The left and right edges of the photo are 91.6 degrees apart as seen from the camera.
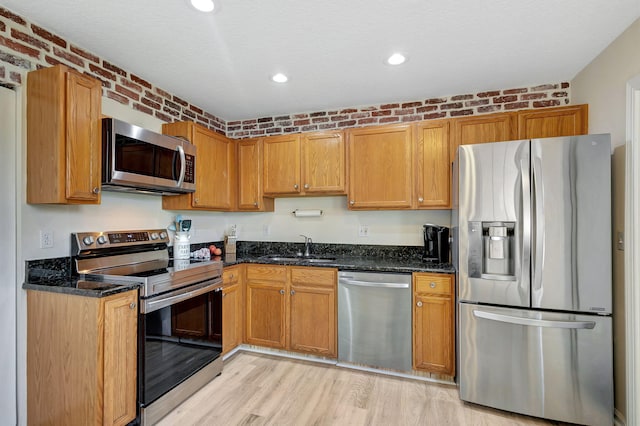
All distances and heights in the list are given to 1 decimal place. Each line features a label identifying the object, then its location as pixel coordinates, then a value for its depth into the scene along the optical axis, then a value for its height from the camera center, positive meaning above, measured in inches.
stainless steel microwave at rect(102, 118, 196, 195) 79.9 +15.7
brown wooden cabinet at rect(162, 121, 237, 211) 111.2 +17.0
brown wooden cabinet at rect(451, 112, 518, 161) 102.2 +28.2
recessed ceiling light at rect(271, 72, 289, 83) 97.6 +43.5
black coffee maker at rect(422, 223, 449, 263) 110.7 -10.6
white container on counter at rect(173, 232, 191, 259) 110.7 -11.8
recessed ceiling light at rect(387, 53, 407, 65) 85.4 +43.5
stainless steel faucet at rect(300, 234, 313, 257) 132.9 -14.0
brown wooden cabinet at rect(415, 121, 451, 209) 107.7 +16.8
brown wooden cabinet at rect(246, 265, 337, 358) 109.7 -34.6
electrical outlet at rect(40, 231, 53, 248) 75.4 -6.1
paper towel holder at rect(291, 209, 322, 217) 134.0 +0.3
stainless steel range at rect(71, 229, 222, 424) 76.6 -26.5
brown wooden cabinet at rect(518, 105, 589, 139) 94.7 +28.9
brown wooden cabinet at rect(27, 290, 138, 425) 65.7 -31.8
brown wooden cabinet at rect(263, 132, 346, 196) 121.1 +20.0
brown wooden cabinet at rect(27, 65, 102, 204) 69.8 +18.0
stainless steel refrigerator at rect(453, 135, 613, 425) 76.3 -16.7
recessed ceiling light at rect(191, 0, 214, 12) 63.8 +43.7
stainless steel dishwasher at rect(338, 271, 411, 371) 100.4 -35.2
